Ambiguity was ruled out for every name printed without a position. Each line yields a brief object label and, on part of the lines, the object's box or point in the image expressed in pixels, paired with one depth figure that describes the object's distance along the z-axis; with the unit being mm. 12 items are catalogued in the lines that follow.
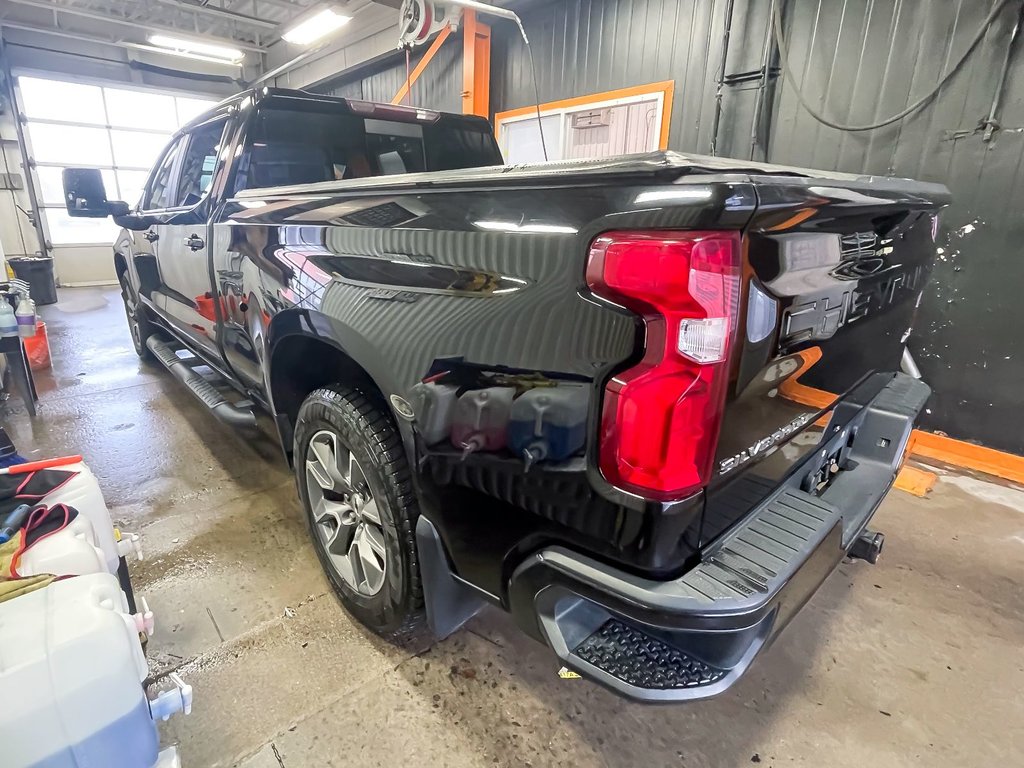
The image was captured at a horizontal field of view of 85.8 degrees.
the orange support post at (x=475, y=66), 5777
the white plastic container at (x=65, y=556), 1196
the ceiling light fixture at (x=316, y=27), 7074
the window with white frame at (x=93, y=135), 10383
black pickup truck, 867
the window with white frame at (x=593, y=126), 4691
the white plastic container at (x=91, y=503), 1438
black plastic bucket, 7883
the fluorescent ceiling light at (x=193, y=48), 9431
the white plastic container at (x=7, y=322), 3168
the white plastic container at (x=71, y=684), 888
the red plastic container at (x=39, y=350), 4586
